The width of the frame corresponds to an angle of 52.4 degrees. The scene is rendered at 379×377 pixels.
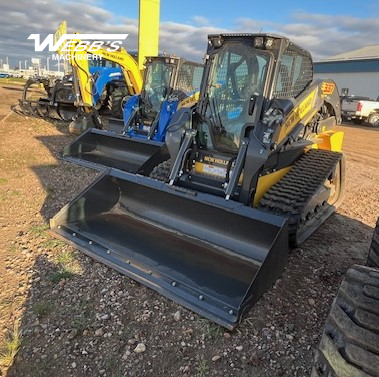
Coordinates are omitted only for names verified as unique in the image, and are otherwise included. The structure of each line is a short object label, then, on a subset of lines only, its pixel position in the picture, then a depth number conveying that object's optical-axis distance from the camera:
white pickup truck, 19.03
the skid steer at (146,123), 7.25
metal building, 31.47
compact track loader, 3.44
